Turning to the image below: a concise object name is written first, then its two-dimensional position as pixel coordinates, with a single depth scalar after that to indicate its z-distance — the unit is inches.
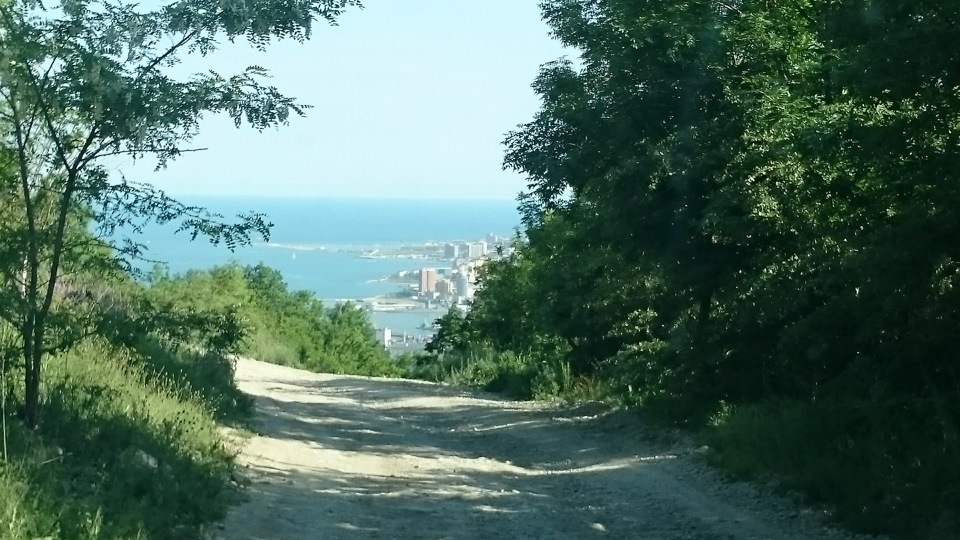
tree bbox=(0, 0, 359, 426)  368.2
